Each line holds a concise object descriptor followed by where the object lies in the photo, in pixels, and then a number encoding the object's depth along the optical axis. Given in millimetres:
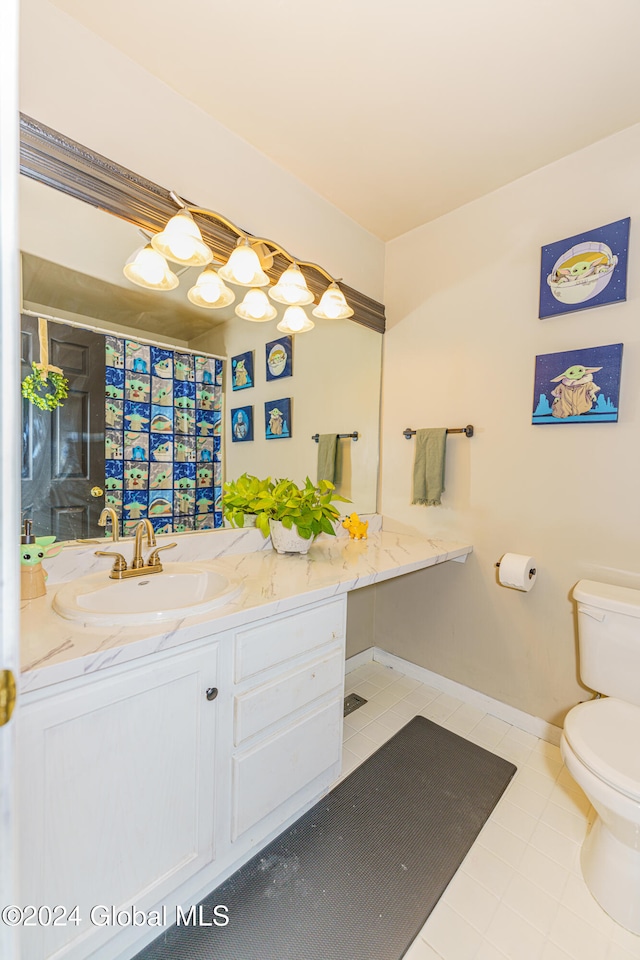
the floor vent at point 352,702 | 2016
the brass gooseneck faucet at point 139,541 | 1316
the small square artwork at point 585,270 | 1568
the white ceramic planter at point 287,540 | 1714
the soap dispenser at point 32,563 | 1071
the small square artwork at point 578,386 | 1584
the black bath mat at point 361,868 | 1049
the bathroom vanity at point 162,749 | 829
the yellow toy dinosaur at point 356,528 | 2111
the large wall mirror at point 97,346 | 1221
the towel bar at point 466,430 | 1992
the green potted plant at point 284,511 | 1697
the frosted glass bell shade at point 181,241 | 1351
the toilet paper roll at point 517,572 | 1760
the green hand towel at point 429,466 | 2078
